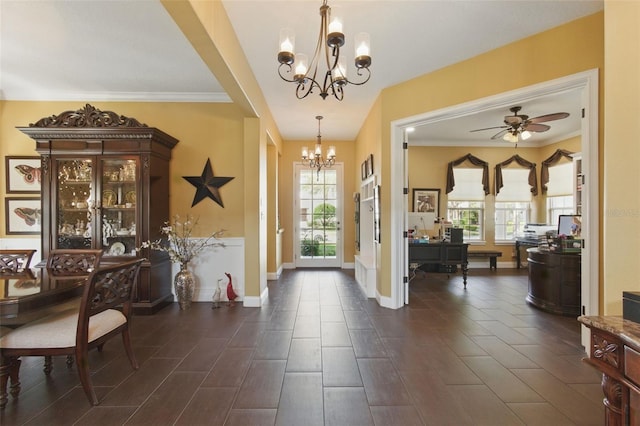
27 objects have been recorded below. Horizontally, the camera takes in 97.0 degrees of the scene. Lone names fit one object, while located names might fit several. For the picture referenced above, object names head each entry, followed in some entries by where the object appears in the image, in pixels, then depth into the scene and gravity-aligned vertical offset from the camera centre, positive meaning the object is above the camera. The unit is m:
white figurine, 3.90 -1.19
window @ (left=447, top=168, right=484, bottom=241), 6.70 +0.23
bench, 6.44 -0.97
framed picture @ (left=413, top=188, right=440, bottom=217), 6.62 +0.27
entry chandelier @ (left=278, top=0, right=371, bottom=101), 1.74 +1.09
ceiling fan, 4.04 +1.36
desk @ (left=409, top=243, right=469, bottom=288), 4.97 -0.73
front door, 6.61 -0.11
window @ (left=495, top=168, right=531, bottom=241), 6.70 +0.20
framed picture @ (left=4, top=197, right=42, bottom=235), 4.04 -0.04
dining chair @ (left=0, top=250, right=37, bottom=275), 2.77 -0.46
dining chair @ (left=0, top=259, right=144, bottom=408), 1.83 -0.82
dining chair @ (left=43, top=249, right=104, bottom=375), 2.73 -0.47
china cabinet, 3.56 +0.34
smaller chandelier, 4.90 +1.04
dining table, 1.69 -0.52
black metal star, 4.12 +0.44
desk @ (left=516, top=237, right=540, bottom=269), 6.09 -0.67
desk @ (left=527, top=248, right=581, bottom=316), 3.63 -0.93
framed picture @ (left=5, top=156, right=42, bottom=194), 4.04 +0.55
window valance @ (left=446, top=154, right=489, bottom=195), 6.57 +1.05
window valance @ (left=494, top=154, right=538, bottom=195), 6.59 +0.95
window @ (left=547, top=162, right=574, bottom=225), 6.11 +0.47
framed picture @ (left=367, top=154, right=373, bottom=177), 4.71 +0.81
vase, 3.81 -1.01
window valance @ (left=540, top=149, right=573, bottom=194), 6.03 +1.15
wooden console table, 1.07 -0.61
